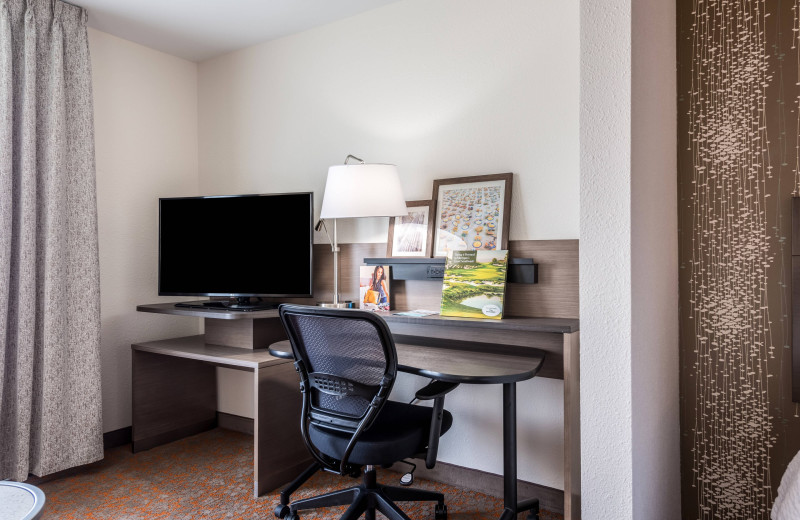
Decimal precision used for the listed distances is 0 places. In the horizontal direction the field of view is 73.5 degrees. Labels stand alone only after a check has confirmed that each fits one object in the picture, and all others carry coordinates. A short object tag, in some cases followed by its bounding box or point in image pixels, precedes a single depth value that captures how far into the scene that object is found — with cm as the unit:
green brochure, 226
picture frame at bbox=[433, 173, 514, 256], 239
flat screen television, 280
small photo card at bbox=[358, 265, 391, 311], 261
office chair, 179
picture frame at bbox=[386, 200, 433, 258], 260
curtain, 247
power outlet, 247
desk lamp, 243
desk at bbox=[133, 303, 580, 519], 201
